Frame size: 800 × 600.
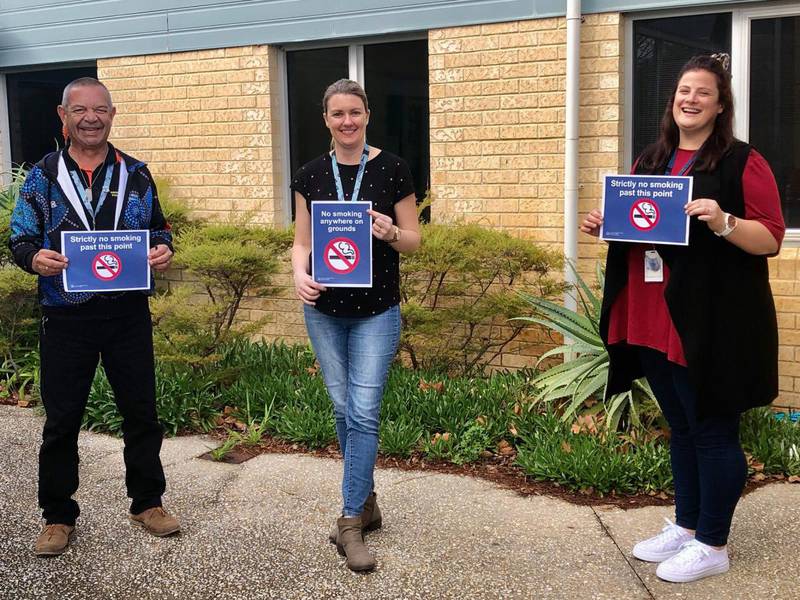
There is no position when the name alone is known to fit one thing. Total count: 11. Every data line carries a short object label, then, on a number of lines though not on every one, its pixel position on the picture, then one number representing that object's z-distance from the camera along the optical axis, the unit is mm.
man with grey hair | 4098
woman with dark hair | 3514
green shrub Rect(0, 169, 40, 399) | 7217
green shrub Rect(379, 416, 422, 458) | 5434
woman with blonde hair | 3928
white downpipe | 6277
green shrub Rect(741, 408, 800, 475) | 5047
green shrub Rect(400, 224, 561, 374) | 6410
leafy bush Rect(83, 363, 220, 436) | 6168
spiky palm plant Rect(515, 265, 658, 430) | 5434
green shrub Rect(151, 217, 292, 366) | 6480
